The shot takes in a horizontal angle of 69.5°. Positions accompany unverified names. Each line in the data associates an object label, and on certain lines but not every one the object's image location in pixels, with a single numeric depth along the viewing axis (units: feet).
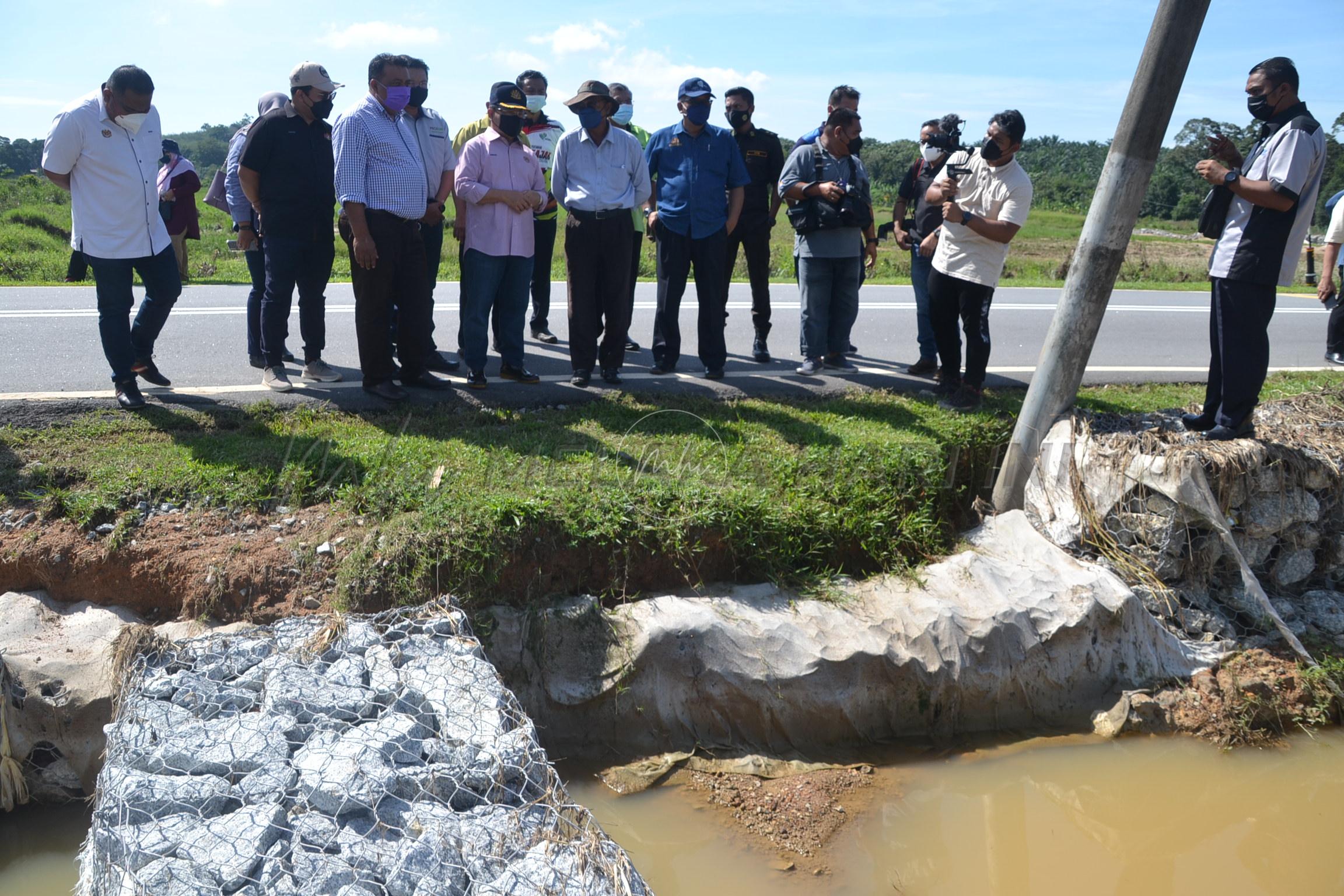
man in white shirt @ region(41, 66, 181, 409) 17.33
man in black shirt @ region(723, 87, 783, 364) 24.73
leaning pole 15.75
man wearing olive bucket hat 20.54
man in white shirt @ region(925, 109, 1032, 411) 19.57
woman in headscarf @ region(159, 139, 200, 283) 26.48
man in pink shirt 20.18
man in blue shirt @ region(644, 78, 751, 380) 21.81
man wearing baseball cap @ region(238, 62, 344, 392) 19.27
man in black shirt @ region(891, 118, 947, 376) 23.12
